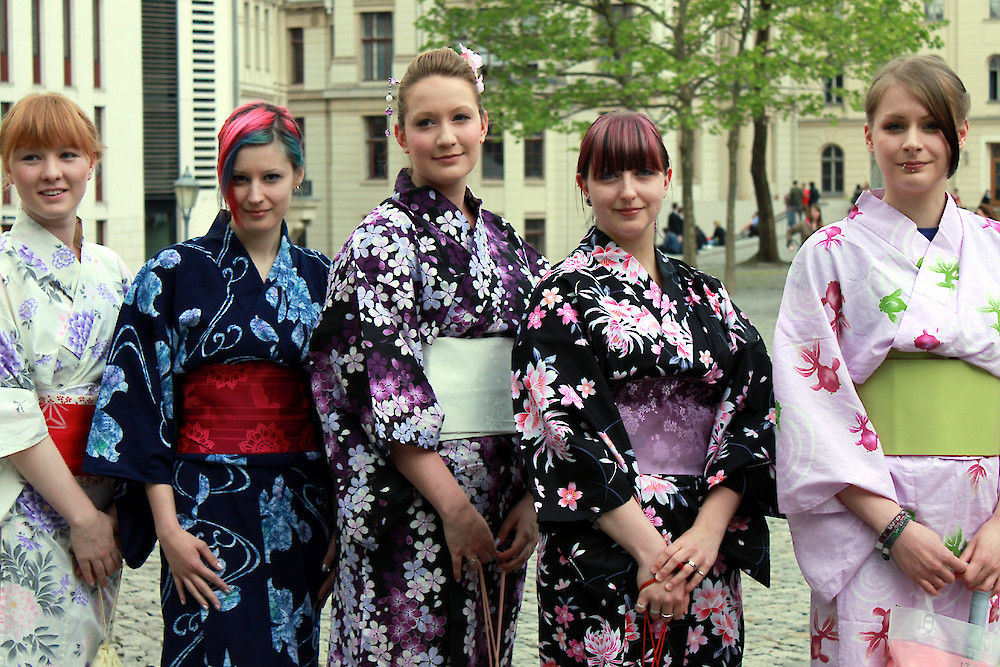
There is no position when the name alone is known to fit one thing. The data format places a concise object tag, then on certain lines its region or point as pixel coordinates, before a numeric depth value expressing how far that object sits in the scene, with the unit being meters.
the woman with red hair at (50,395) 2.90
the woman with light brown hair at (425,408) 2.72
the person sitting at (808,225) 29.62
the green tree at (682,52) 17.16
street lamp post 18.23
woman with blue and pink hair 2.85
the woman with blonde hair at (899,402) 2.62
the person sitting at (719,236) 36.93
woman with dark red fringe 2.57
